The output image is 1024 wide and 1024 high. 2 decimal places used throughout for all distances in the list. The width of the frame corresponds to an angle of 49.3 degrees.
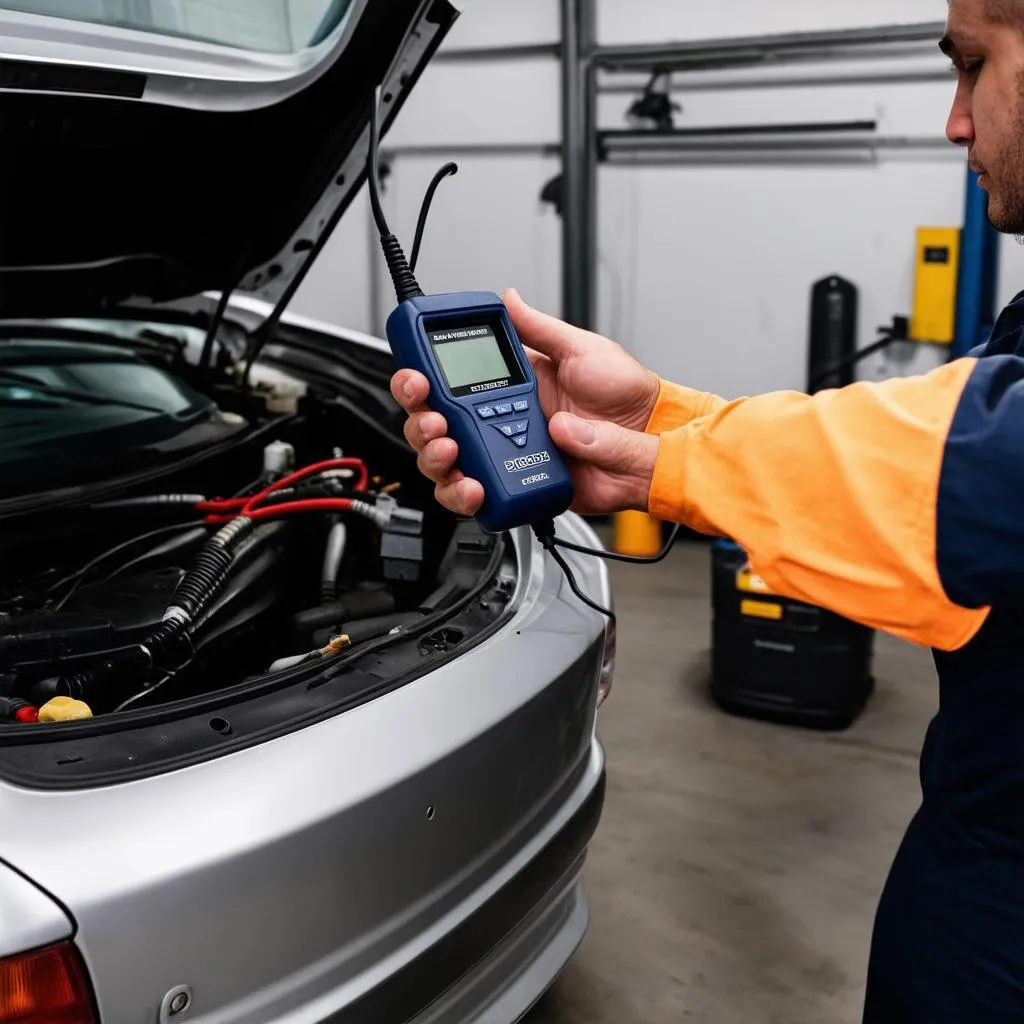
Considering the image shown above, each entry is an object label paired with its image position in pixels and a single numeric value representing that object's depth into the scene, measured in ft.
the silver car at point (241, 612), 3.30
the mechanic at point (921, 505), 2.68
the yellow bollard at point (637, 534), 14.22
